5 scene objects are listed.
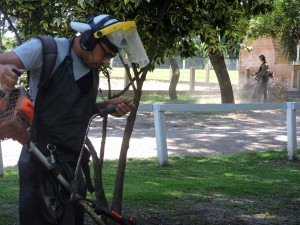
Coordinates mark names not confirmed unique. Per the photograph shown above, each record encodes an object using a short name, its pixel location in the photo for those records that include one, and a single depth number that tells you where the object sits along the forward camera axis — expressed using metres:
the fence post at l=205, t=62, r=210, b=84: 39.19
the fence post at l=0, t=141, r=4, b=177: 8.68
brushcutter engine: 3.31
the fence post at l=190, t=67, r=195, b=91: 31.97
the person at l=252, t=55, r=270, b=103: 24.23
